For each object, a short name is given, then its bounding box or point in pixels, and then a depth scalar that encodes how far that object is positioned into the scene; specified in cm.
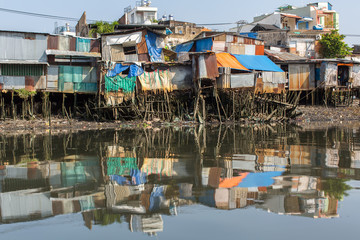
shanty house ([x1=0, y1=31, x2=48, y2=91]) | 2470
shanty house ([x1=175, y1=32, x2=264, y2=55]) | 2963
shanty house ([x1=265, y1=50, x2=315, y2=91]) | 3300
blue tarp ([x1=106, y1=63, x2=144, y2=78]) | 2555
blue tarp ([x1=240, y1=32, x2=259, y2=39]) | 4161
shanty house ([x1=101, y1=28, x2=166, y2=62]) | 2691
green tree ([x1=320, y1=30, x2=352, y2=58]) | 4228
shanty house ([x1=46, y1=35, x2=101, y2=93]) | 2578
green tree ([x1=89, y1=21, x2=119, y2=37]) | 3675
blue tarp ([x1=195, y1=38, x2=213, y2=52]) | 2952
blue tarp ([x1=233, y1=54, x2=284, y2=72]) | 2857
